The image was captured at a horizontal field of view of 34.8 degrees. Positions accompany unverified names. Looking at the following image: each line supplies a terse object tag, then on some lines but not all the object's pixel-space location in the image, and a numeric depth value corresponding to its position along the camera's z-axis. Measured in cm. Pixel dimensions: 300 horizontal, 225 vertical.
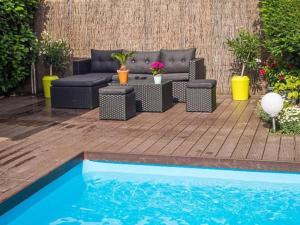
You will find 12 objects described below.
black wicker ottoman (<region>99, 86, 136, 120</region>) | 712
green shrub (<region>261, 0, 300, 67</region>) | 759
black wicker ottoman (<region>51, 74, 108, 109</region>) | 827
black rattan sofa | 834
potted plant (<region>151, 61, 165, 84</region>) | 771
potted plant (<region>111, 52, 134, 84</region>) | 781
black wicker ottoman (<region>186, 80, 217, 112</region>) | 761
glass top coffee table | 775
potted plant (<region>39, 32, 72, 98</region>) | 971
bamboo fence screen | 926
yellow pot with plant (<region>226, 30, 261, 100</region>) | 861
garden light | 575
